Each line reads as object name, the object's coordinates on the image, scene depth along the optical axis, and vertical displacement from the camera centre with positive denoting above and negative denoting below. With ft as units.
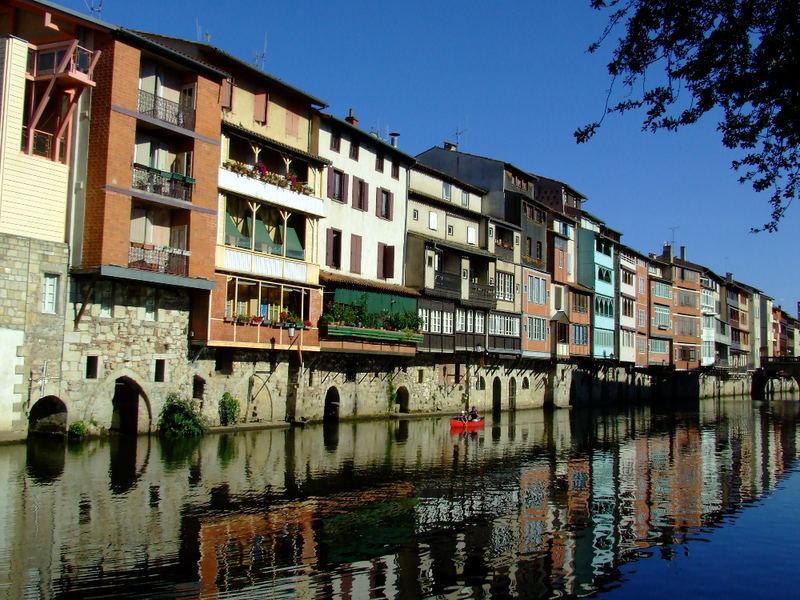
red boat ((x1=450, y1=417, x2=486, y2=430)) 143.13 -9.49
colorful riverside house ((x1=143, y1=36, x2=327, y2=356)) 118.93 +23.27
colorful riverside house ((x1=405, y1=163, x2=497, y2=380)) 169.58 +22.53
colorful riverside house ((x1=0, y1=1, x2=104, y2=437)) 93.35 +21.12
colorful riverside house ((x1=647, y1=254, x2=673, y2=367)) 320.09 +24.04
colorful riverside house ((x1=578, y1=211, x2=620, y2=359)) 256.93 +31.95
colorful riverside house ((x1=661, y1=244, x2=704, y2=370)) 340.59 +27.47
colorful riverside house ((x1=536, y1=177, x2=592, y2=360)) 231.71 +27.16
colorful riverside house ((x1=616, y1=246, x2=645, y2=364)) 284.00 +25.10
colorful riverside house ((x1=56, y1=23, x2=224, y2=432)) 100.32 +17.30
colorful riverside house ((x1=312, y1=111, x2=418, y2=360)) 142.31 +23.45
